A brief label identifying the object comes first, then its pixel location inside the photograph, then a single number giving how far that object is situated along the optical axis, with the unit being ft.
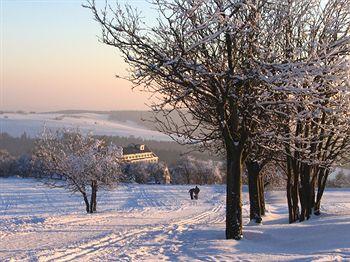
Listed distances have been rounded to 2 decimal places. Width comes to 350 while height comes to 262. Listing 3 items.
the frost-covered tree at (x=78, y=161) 120.26
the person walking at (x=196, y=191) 174.52
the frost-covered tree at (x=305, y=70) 35.58
